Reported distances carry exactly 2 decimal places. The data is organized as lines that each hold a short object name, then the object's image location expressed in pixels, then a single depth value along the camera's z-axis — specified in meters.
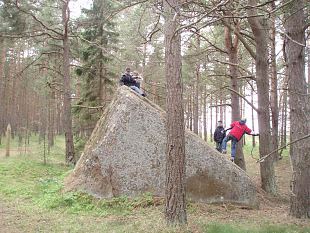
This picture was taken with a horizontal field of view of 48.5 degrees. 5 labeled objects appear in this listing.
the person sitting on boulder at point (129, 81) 11.86
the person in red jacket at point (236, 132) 12.84
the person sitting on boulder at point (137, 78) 12.27
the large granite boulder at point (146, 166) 9.20
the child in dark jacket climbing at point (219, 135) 14.95
